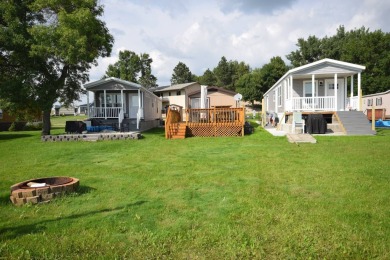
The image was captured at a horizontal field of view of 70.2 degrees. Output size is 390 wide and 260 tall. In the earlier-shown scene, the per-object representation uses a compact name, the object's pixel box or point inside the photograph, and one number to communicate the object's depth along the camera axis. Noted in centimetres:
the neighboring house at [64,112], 7462
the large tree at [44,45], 1388
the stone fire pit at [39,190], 436
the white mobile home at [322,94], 1541
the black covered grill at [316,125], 1434
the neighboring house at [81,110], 8400
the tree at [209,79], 7525
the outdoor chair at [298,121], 1409
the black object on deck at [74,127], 1639
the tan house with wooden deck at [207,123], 1494
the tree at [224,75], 7250
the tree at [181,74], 7588
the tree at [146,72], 5441
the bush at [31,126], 2606
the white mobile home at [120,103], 1884
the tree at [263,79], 4569
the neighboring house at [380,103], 2431
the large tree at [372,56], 3738
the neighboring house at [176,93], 3578
